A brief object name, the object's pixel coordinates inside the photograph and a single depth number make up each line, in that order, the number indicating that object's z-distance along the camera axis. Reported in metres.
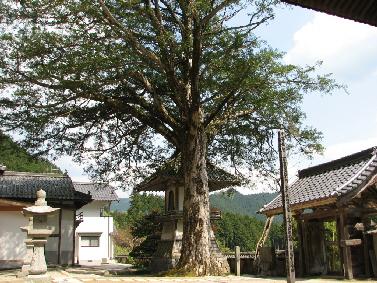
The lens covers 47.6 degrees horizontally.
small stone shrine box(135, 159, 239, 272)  22.59
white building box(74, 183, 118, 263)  46.62
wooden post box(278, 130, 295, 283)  8.19
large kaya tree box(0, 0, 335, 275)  16.39
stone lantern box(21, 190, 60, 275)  14.50
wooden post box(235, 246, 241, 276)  21.03
